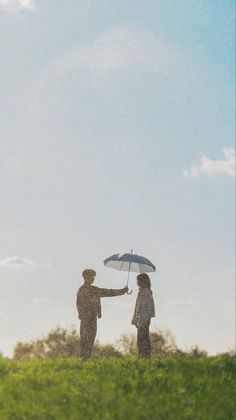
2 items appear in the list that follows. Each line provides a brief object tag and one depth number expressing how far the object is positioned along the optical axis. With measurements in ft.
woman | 63.57
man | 62.80
